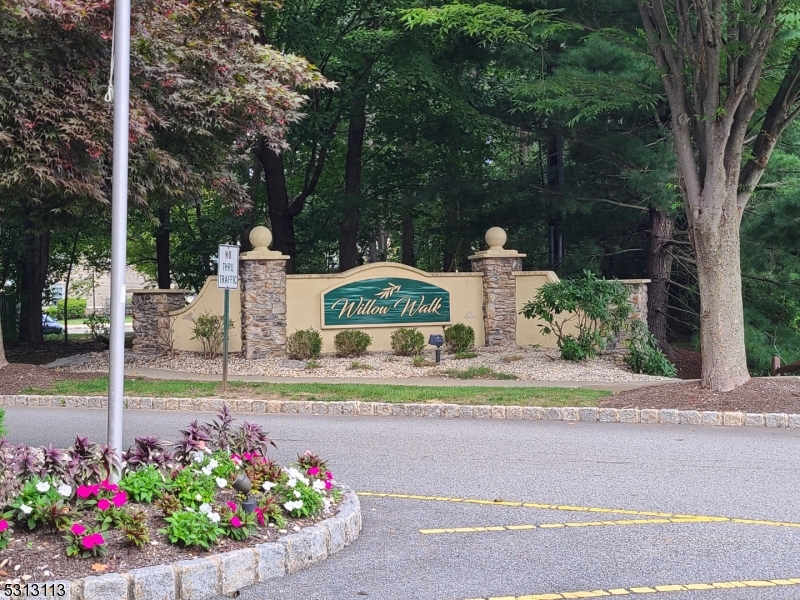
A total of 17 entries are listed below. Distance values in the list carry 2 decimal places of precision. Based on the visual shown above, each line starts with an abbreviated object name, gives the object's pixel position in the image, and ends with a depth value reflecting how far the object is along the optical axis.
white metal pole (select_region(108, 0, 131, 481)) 6.05
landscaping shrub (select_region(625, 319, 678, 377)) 17.36
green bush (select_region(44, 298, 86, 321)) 42.69
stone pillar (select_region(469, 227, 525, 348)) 19.78
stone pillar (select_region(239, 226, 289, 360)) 18.81
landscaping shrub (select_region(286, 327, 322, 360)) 18.50
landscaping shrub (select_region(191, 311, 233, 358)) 19.12
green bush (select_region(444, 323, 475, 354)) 19.06
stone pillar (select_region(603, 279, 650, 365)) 18.42
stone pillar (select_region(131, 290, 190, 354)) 20.17
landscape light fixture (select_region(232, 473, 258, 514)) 5.51
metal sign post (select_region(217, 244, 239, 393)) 13.52
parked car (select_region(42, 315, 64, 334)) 34.88
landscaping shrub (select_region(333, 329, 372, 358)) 18.78
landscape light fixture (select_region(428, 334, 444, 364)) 17.27
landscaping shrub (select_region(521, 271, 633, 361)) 17.45
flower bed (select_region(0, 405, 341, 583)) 4.77
